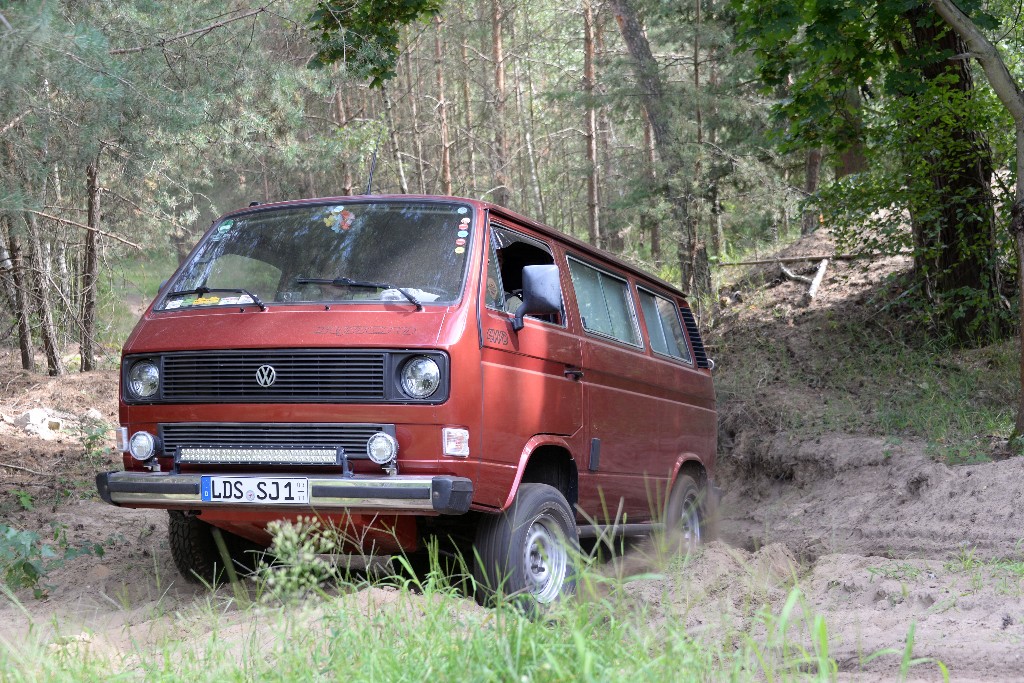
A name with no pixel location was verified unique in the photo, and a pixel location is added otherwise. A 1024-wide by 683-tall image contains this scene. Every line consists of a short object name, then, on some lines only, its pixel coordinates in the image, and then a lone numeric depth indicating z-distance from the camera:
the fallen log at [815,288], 13.85
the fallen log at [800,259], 13.73
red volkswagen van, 4.29
